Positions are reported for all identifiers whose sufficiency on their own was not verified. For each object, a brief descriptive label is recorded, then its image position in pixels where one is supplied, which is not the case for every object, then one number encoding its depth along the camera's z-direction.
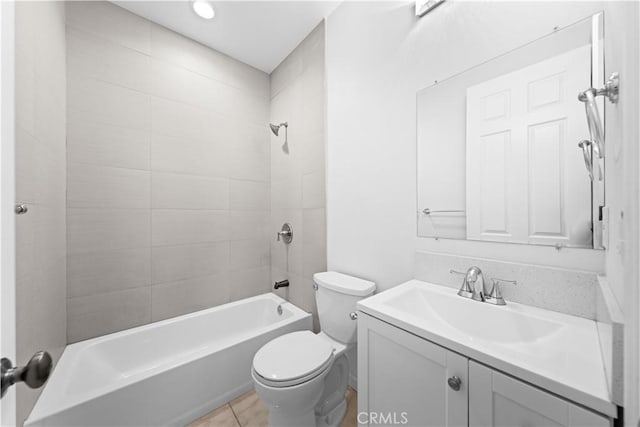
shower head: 2.19
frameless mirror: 0.81
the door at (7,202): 0.44
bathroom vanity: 0.54
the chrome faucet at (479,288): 0.94
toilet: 1.10
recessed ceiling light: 1.63
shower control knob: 2.13
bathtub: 1.12
